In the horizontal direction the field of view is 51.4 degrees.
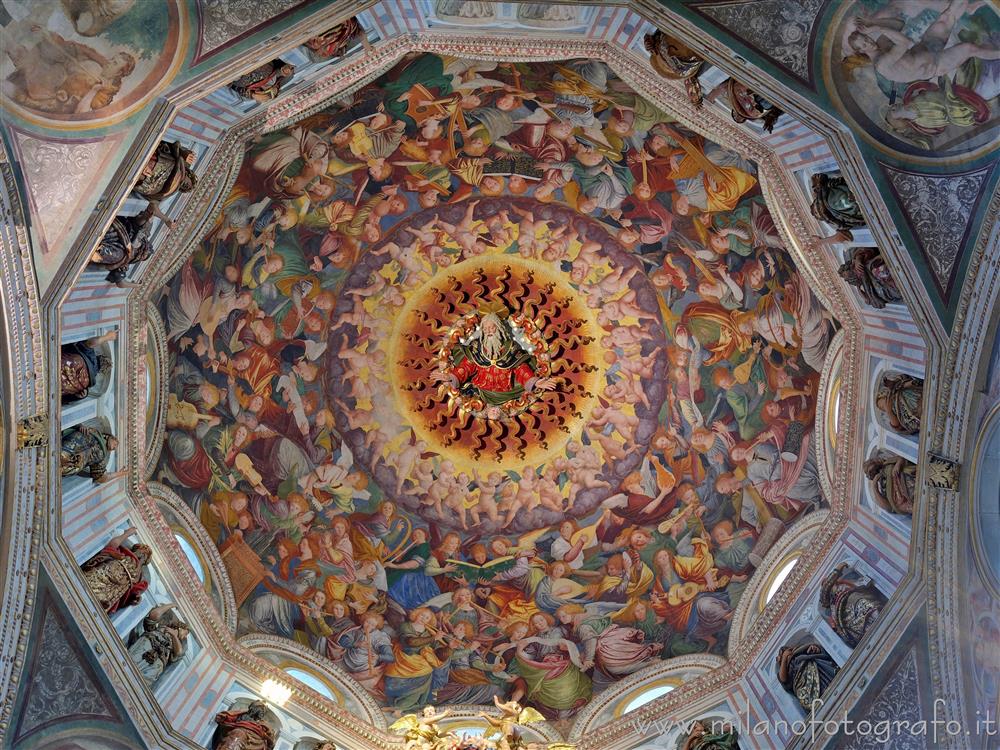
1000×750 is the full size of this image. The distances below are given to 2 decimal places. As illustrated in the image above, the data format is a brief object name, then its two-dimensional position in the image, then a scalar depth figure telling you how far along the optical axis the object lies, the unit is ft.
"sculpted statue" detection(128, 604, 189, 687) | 53.93
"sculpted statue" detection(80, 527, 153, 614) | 51.78
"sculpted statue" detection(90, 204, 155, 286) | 49.01
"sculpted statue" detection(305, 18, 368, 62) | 48.83
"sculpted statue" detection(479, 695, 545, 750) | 58.95
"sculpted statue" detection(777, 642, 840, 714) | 52.42
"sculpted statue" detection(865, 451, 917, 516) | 50.39
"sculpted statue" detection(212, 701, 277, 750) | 55.47
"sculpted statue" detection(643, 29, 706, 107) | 48.65
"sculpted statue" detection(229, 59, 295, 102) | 49.52
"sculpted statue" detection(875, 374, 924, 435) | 49.03
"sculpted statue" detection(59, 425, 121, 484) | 50.49
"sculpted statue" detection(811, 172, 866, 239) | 48.70
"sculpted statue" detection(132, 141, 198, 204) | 48.67
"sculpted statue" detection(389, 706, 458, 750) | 59.21
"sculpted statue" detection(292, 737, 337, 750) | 58.85
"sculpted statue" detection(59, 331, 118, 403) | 49.73
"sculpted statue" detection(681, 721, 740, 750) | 56.29
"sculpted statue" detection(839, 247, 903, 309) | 49.03
